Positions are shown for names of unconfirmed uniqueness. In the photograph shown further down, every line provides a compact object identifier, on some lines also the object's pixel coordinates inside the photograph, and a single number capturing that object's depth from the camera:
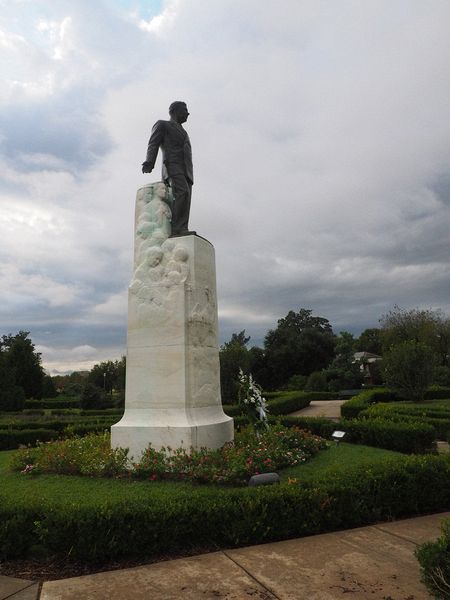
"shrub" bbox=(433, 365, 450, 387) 30.48
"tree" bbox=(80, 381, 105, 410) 26.53
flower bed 6.46
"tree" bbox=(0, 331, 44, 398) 35.28
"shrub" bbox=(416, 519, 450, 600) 2.63
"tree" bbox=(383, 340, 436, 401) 20.56
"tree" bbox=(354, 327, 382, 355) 63.38
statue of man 8.80
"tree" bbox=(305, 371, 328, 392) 34.53
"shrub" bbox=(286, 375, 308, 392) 37.97
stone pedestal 7.54
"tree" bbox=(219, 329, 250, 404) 25.78
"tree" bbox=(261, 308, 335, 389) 44.48
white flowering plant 8.66
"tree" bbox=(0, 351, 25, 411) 24.77
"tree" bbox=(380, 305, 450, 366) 41.47
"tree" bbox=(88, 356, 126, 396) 54.06
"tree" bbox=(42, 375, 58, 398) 40.57
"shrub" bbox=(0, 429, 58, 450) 11.97
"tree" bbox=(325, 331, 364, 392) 34.97
